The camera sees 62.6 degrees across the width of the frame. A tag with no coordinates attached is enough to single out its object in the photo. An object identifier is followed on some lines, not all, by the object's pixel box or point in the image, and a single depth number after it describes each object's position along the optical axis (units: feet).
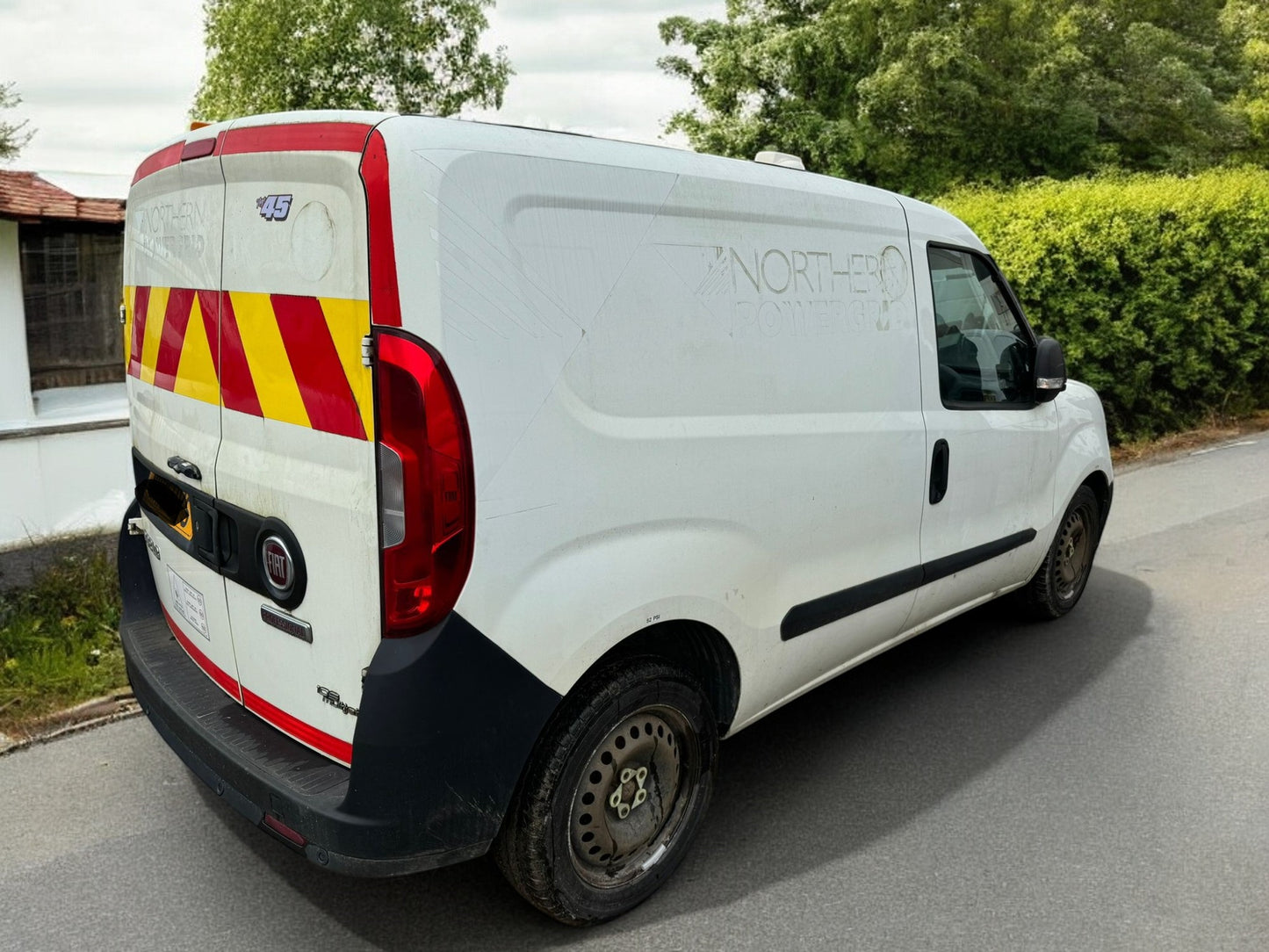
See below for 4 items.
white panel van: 7.54
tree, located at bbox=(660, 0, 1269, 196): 60.59
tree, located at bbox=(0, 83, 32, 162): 31.86
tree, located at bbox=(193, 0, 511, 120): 103.14
